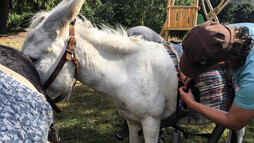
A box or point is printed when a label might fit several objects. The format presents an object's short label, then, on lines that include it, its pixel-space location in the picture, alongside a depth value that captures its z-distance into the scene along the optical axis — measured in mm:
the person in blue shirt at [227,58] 1257
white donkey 1721
